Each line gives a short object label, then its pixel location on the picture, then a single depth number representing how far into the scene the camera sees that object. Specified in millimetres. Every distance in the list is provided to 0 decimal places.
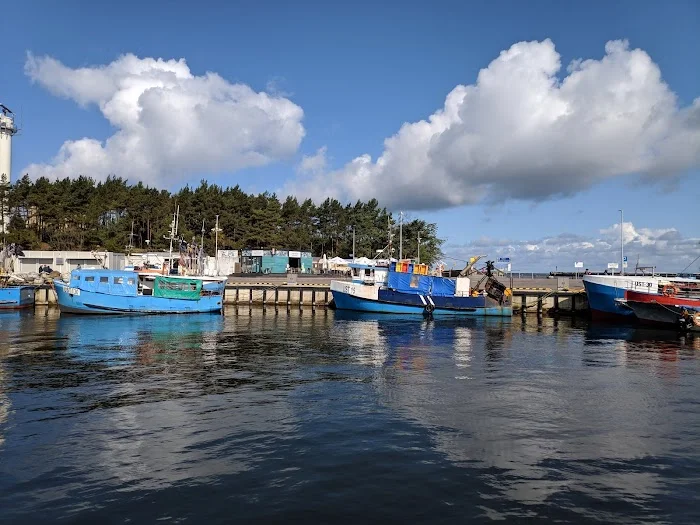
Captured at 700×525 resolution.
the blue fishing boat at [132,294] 55562
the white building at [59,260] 85500
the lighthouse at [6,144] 103875
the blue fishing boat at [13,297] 60938
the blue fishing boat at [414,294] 62344
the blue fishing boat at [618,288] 55844
